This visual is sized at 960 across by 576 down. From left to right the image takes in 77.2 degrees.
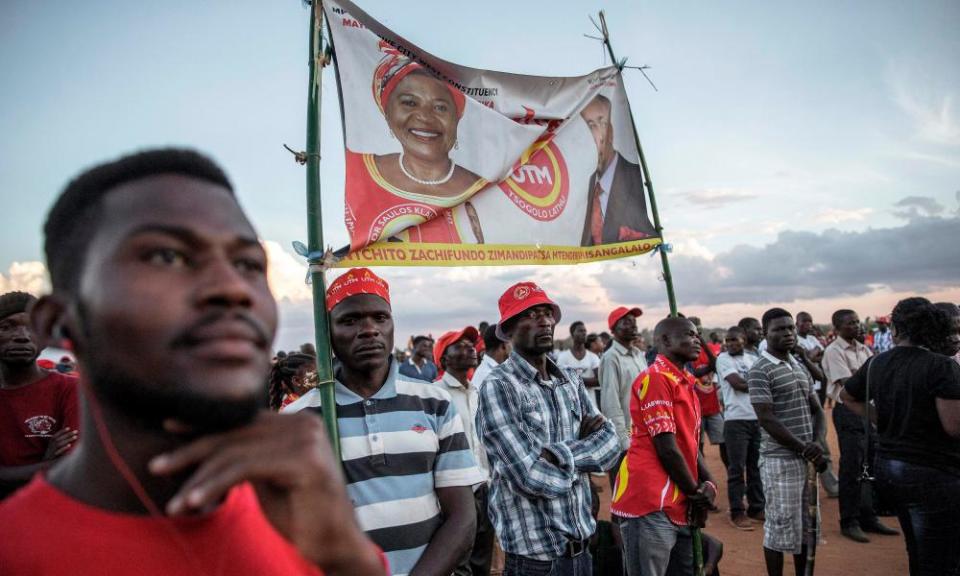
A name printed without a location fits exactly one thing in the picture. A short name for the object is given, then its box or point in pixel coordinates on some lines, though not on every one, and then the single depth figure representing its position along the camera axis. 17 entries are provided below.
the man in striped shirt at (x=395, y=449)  2.39
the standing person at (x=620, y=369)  6.70
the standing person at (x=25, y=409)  3.45
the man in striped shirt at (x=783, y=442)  4.85
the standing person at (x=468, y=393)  5.35
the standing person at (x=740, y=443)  7.43
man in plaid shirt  3.19
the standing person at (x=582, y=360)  9.85
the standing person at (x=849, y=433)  6.74
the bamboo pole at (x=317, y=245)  2.53
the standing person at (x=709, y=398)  8.53
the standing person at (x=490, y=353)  6.39
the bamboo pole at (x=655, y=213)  4.52
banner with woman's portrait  3.09
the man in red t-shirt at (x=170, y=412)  0.86
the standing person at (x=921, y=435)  3.94
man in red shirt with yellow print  3.87
